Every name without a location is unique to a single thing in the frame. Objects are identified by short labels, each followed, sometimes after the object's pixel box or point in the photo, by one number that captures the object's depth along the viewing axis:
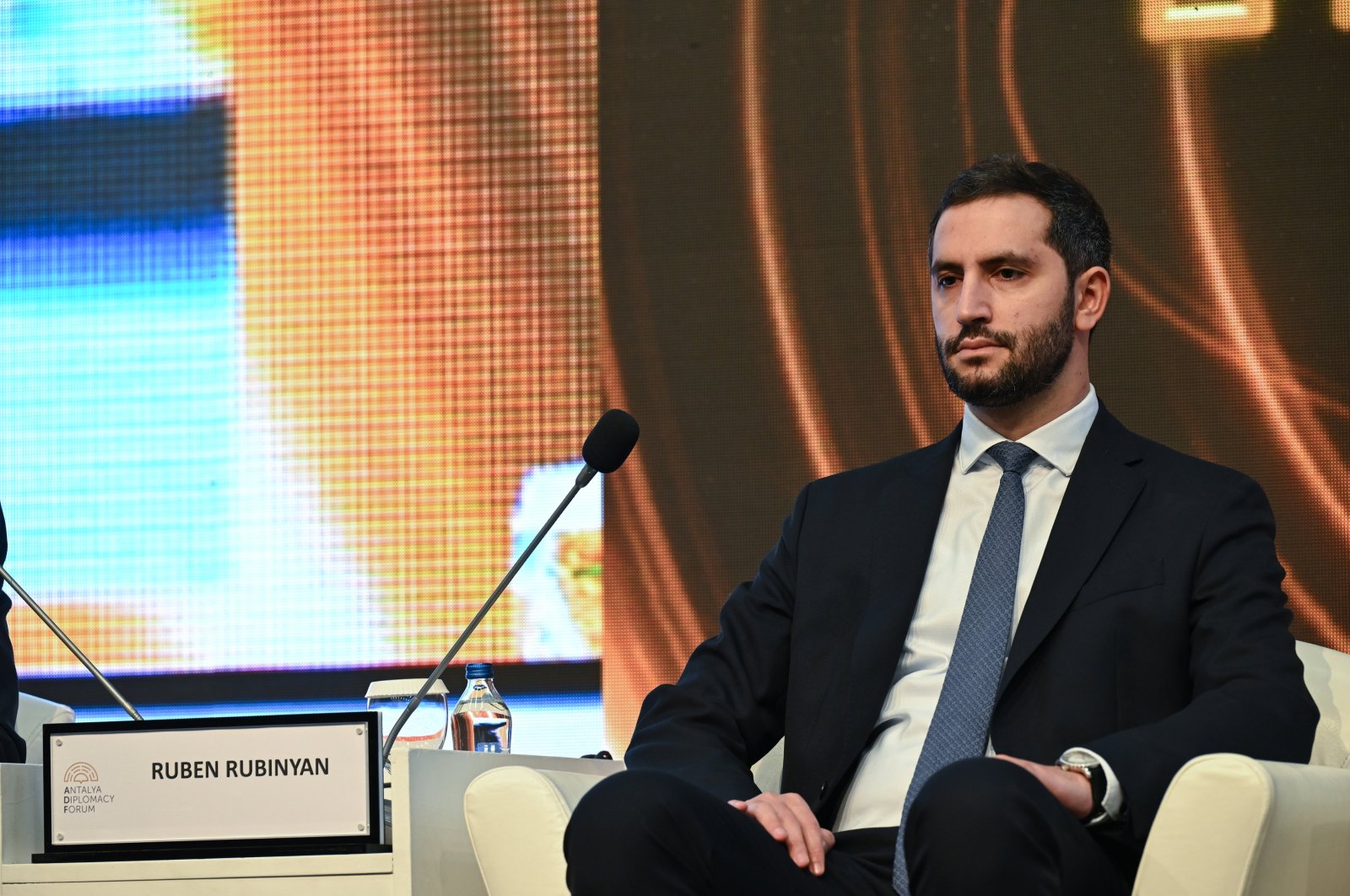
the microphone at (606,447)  6.03
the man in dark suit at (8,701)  6.22
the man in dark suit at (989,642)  5.59
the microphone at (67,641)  5.90
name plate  5.85
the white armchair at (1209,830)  5.60
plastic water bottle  6.38
